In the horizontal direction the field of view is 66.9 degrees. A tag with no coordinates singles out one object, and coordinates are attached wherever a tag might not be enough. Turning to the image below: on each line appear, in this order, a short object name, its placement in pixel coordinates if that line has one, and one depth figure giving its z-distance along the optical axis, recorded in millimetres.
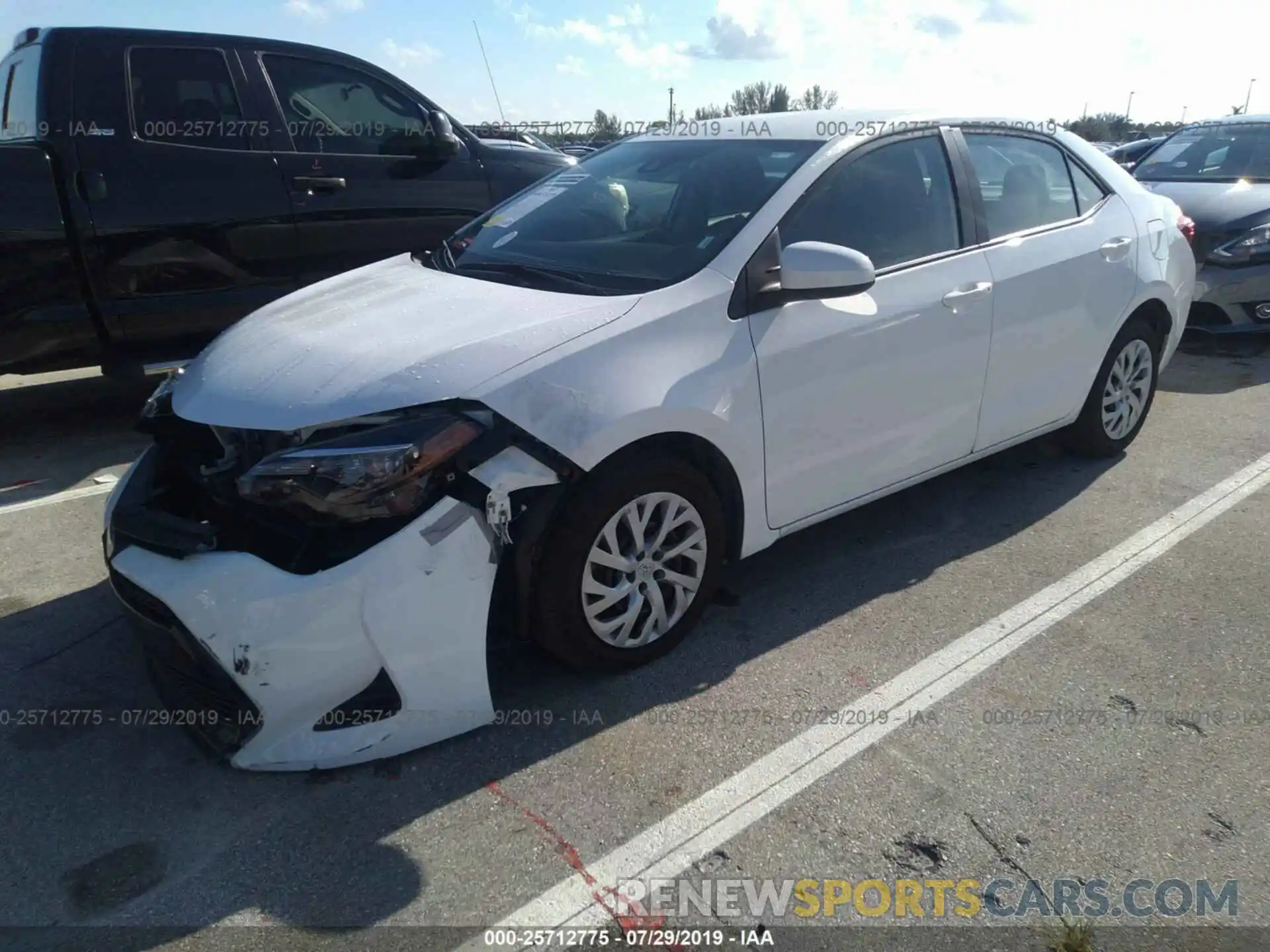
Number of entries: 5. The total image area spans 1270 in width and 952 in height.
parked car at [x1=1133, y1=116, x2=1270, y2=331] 6887
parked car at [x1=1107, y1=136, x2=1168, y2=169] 9523
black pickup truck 4891
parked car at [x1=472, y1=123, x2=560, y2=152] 9609
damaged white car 2467
